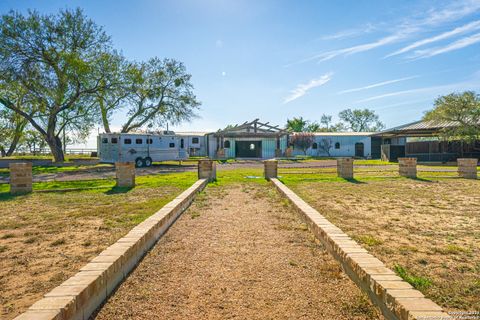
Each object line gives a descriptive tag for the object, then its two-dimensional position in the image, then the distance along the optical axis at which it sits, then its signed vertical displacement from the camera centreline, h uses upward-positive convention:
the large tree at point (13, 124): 26.97 +2.90
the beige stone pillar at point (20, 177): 10.30 -0.74
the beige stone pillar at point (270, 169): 13.45 -0.79
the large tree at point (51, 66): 23.56 +6.65
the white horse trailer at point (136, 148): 21.83 +0.31
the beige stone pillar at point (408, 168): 13.84 -0.86
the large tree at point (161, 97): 34.03 +5.97
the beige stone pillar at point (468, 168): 13.43 -0.88
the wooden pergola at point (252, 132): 34.78 +2.05
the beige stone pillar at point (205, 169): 13.02 -0.73
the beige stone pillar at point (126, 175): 11.34 -0.79
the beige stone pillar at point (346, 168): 13.62 -0.80
